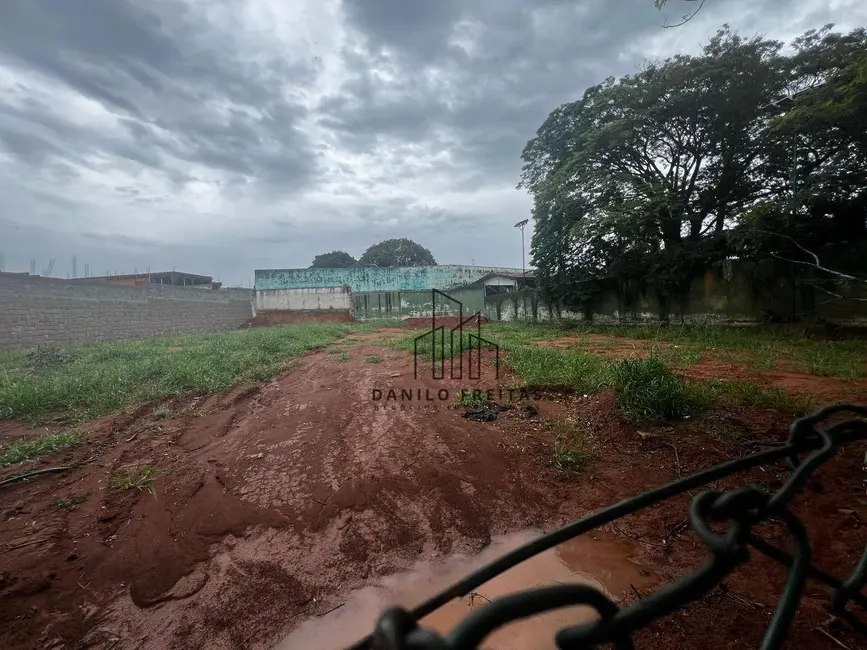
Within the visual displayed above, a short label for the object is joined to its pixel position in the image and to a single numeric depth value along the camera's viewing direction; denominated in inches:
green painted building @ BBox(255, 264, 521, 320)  770.2
